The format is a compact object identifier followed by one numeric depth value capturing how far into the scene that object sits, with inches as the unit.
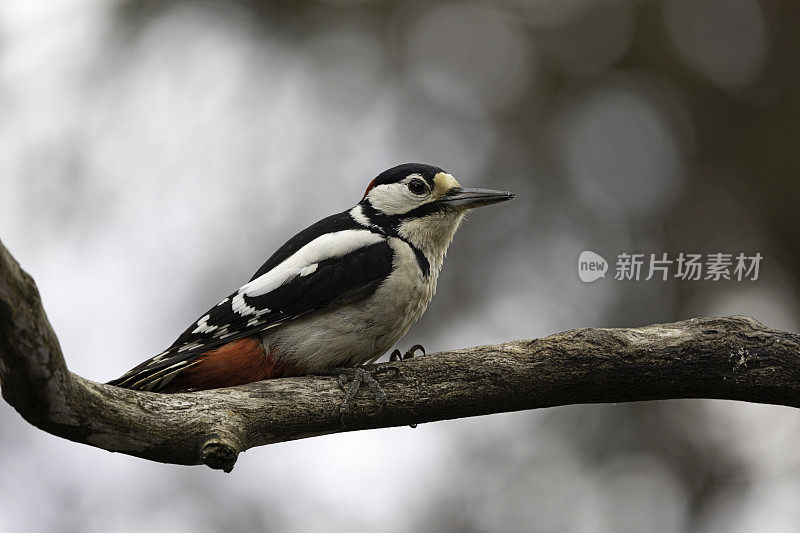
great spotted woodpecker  258.2
